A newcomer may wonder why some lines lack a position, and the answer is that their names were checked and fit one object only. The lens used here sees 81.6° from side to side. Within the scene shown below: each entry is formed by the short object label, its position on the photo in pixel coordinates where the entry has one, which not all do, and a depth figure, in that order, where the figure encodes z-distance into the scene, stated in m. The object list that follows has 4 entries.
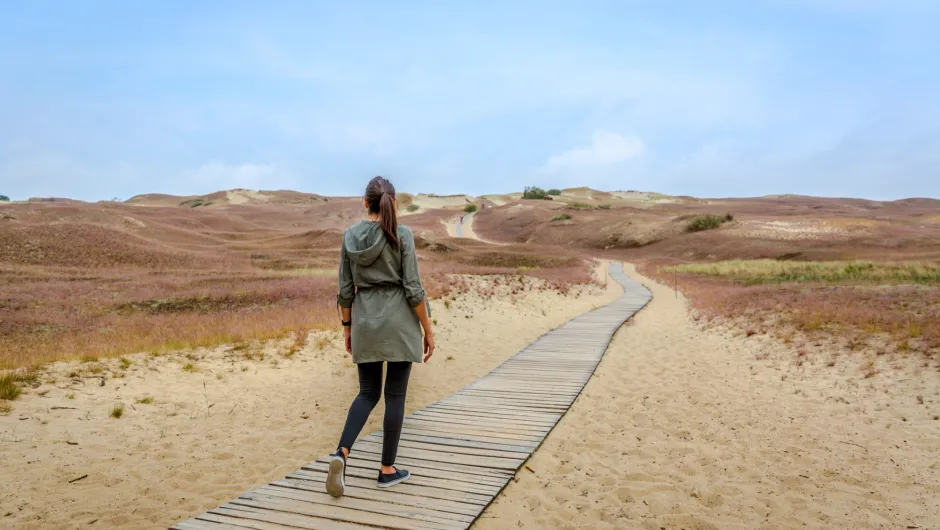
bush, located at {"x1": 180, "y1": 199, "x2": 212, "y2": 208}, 108.20
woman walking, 4.59
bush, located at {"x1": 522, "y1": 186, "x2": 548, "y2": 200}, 121.84
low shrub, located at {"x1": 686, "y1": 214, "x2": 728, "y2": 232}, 57.94
